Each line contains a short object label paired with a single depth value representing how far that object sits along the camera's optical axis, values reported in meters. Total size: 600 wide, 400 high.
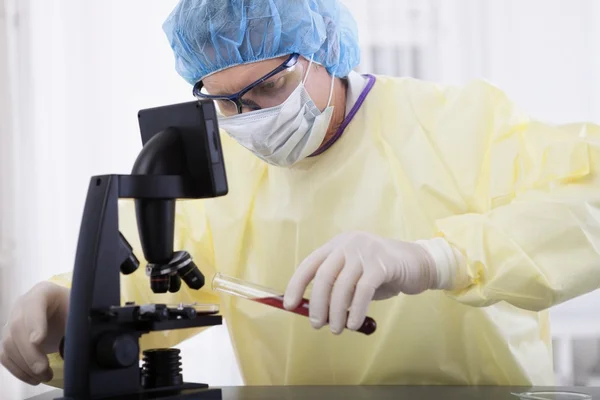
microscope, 0.95
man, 1.13
